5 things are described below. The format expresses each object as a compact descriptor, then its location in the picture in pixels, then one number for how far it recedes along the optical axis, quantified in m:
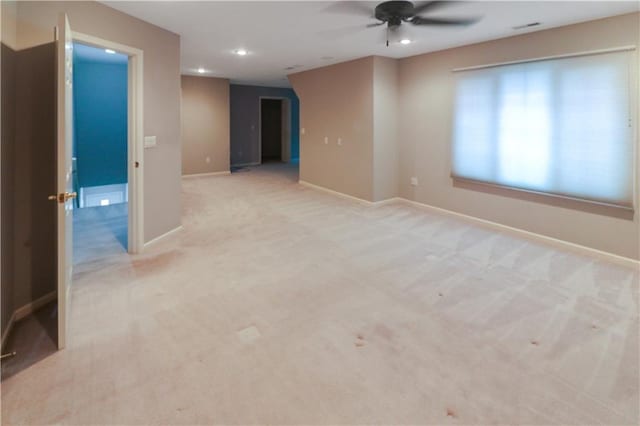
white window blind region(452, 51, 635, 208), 3.71
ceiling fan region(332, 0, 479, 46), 3.25
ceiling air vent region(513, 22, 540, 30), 3.98
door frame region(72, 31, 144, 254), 3.80
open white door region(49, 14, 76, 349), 2.15
